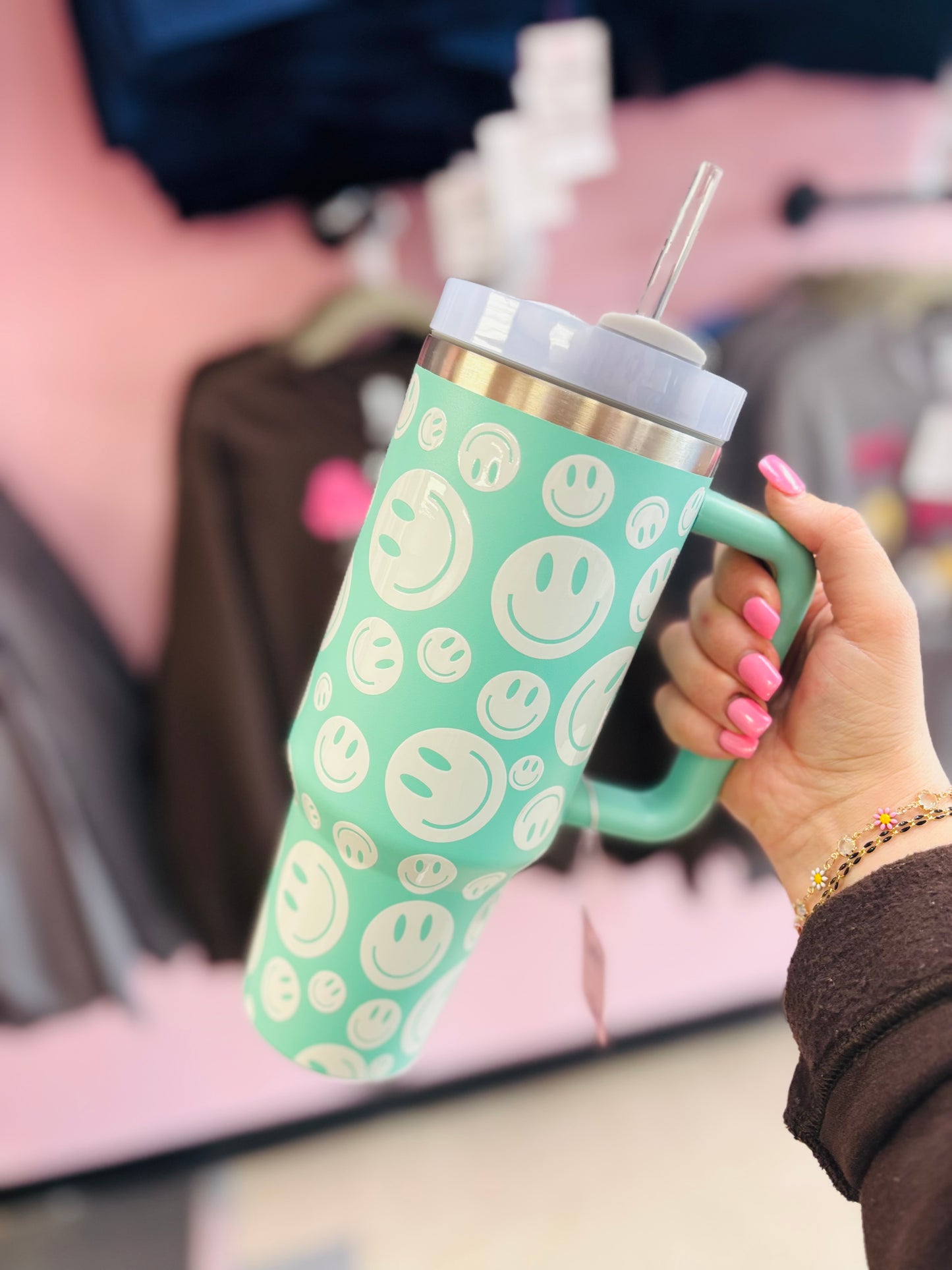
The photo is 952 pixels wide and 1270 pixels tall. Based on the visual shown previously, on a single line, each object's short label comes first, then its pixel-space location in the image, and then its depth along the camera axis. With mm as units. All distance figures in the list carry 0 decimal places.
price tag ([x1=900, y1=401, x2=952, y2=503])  1073
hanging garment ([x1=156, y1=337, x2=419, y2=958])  907
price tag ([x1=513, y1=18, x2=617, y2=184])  909
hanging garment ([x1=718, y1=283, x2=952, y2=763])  994
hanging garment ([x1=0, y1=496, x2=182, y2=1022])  932
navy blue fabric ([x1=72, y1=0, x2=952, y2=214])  721
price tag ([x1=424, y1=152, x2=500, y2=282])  945
